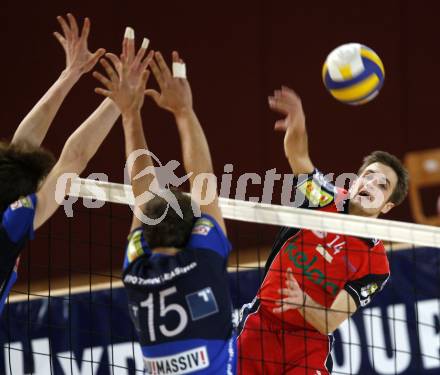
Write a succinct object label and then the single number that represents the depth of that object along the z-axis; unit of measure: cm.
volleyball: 1259
